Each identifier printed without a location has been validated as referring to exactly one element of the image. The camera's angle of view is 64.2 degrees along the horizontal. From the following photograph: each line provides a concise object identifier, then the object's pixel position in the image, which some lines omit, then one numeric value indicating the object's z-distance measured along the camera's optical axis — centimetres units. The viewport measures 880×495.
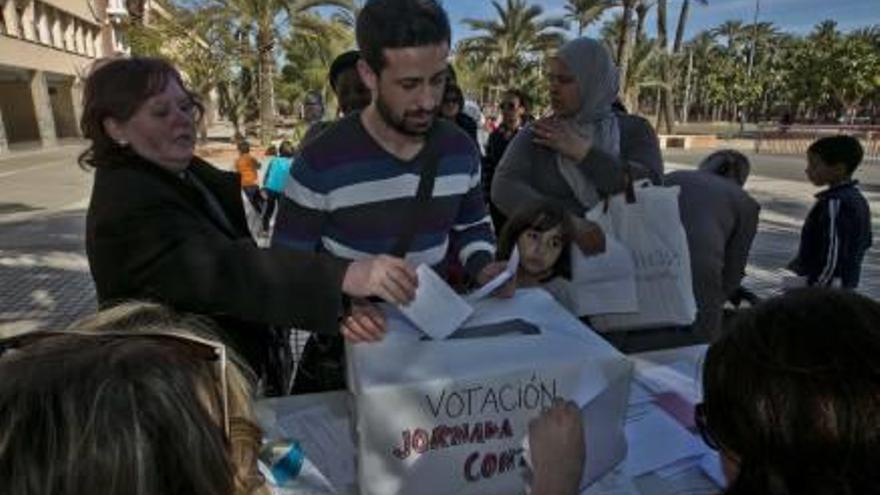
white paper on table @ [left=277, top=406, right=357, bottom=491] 135
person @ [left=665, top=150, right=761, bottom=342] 241
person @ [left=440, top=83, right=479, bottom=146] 382
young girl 209
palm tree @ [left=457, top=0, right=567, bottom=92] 3319
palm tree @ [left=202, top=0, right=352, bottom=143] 1884
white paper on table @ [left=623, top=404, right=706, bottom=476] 139
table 133
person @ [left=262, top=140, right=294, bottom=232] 724
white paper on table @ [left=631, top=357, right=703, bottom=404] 169
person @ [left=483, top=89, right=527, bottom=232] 583
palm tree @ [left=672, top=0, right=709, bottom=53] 3534
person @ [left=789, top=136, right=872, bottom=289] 337
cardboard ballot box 112
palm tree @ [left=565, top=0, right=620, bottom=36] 2634
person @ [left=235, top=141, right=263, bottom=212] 956
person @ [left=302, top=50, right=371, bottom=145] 315
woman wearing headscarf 229
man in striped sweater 164
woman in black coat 134
